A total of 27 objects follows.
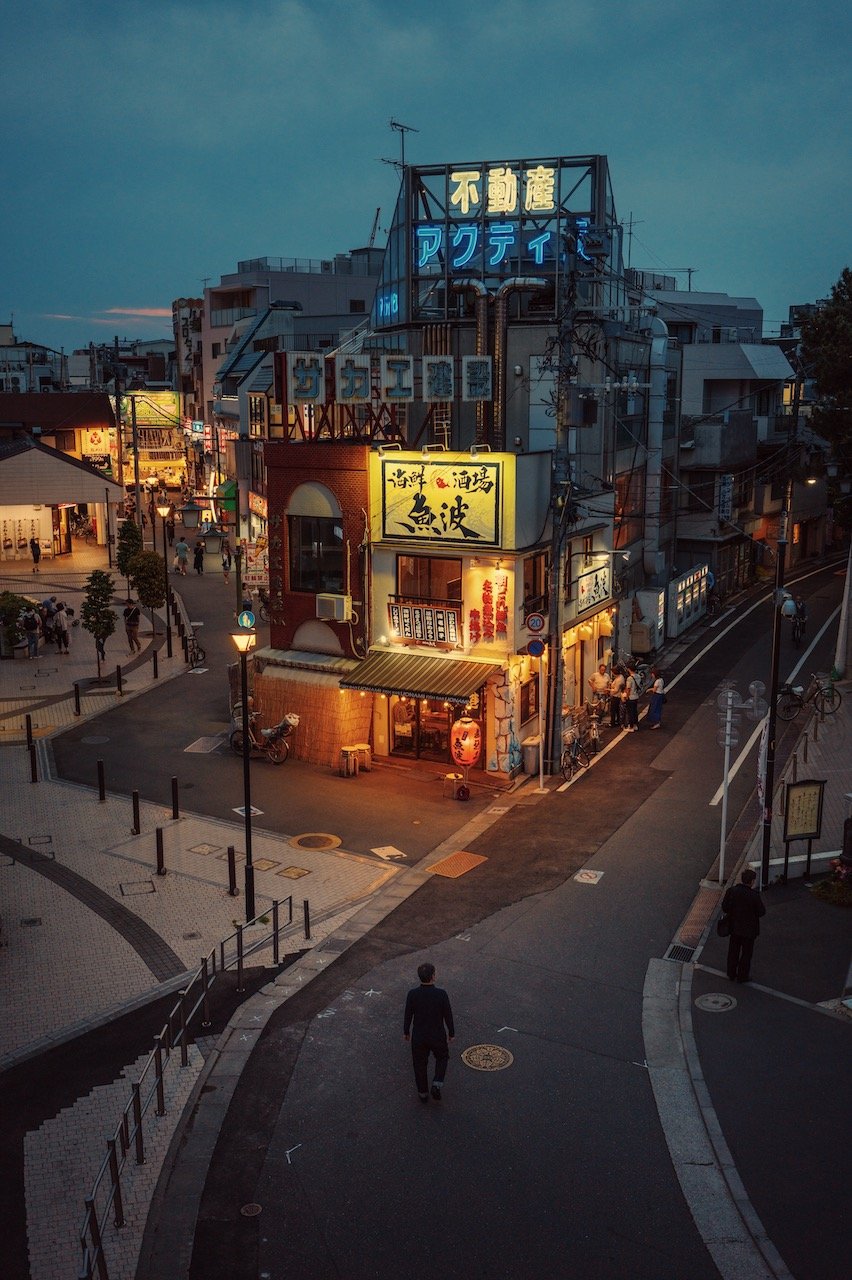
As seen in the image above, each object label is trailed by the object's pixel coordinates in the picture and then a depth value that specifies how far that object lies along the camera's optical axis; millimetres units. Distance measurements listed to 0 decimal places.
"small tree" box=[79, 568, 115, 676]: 35031
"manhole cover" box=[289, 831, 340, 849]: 21547
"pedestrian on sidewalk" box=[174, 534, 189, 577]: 58969
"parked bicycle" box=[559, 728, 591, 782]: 25609
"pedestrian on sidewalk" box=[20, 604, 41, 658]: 38688
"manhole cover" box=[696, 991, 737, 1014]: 14711
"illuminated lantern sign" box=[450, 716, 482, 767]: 24969
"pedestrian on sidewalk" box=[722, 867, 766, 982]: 14953
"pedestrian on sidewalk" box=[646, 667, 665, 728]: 29250
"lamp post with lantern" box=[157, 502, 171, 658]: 41094
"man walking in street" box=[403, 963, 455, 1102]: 12398
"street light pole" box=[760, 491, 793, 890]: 17969
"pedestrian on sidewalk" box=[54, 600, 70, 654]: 39691
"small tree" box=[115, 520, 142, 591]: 48062
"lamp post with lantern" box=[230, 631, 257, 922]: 17672
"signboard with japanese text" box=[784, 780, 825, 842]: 18469
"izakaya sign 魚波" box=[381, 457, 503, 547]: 24094
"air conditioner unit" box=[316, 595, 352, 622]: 26375
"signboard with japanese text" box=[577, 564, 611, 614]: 28531
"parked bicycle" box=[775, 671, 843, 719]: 28766
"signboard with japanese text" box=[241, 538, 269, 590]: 30312
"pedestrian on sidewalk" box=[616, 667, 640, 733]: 29109
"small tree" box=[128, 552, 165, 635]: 39562
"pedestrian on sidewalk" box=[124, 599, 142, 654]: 39875
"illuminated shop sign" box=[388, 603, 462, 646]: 25156
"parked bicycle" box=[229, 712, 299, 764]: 26500
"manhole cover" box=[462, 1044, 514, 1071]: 13445
